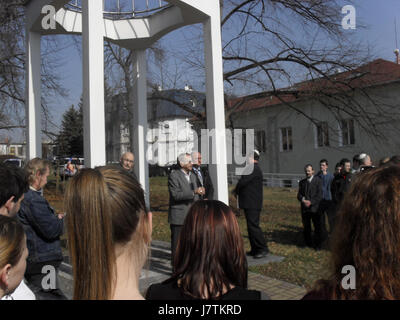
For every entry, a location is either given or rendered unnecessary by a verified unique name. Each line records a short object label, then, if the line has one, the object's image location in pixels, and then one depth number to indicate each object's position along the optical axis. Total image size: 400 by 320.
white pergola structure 4.40
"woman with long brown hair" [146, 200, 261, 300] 1.51
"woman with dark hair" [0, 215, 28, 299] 1.46
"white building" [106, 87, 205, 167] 12.55
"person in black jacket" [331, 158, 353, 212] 6.95
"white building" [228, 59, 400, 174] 10.34
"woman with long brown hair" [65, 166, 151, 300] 1.22
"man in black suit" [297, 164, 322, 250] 7.29
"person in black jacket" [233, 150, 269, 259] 6.39
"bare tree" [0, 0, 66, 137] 10.41
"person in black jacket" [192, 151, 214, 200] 5.13
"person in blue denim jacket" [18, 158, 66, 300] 3.07
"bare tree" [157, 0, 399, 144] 9.95
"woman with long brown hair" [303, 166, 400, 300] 1.24
